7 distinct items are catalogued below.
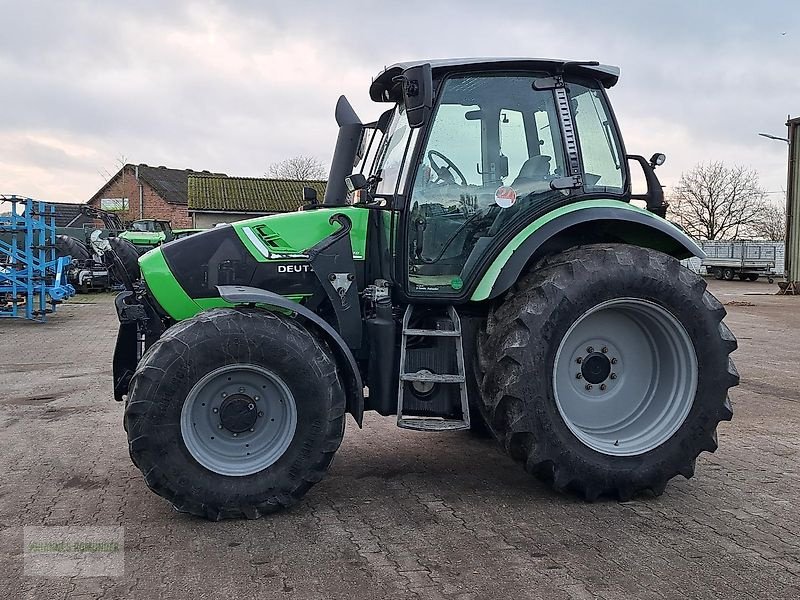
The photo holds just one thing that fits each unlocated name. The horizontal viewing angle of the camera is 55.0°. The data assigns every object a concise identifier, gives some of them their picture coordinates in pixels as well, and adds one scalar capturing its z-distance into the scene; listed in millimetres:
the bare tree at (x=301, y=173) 54478
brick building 43656
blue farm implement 15977
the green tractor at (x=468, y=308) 4523
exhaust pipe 5996
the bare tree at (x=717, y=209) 58562
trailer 37844
